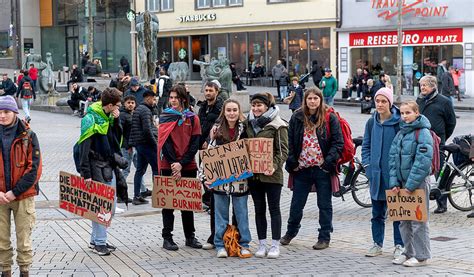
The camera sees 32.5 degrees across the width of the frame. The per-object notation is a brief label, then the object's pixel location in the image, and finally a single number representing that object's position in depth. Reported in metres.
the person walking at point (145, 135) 11.64
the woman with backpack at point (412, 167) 7.73
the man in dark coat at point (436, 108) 10.54
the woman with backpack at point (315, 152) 8.59
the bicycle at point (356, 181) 11.49
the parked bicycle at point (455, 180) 10.81
